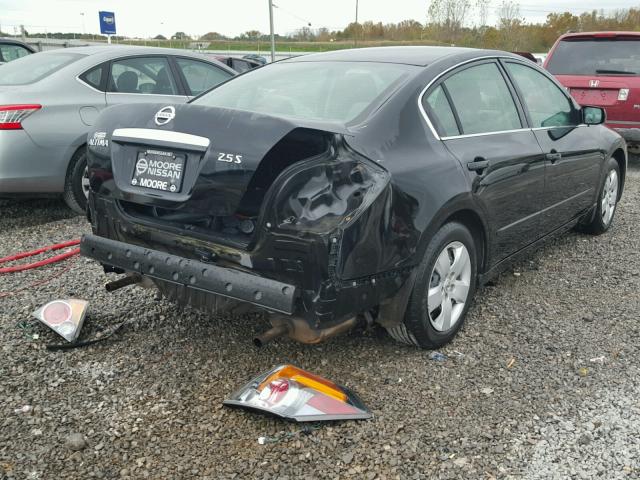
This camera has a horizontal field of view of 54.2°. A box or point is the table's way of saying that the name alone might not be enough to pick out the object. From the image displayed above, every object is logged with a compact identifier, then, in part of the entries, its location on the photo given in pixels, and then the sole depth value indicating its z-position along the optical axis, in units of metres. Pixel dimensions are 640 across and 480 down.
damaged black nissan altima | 2.58
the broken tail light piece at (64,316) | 3.36
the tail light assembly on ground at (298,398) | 2.66
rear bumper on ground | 2.58
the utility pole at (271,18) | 24.47
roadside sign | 21.86
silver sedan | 5.23
